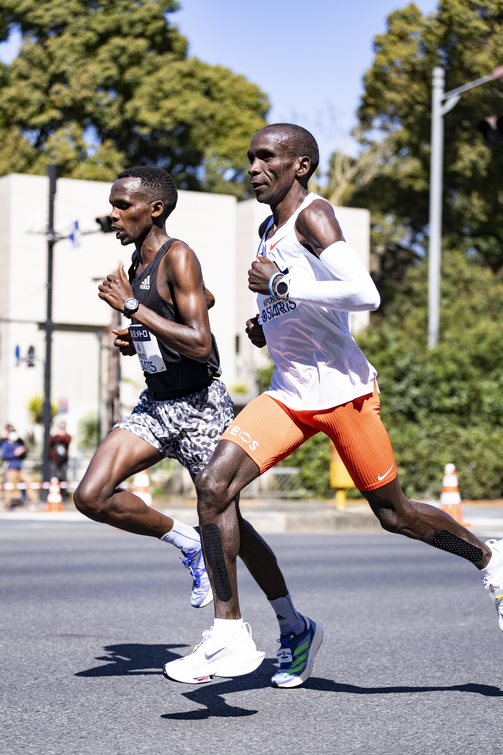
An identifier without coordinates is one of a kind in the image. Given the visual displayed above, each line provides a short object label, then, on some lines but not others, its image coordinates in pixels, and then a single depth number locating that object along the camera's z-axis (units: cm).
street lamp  2755
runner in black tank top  551
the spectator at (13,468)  2355
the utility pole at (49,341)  2534
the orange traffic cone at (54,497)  2191
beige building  3391
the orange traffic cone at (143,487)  1825
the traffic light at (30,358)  2667
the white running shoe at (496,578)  530
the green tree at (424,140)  4034
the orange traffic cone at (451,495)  1616
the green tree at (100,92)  4469
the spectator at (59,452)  2547
